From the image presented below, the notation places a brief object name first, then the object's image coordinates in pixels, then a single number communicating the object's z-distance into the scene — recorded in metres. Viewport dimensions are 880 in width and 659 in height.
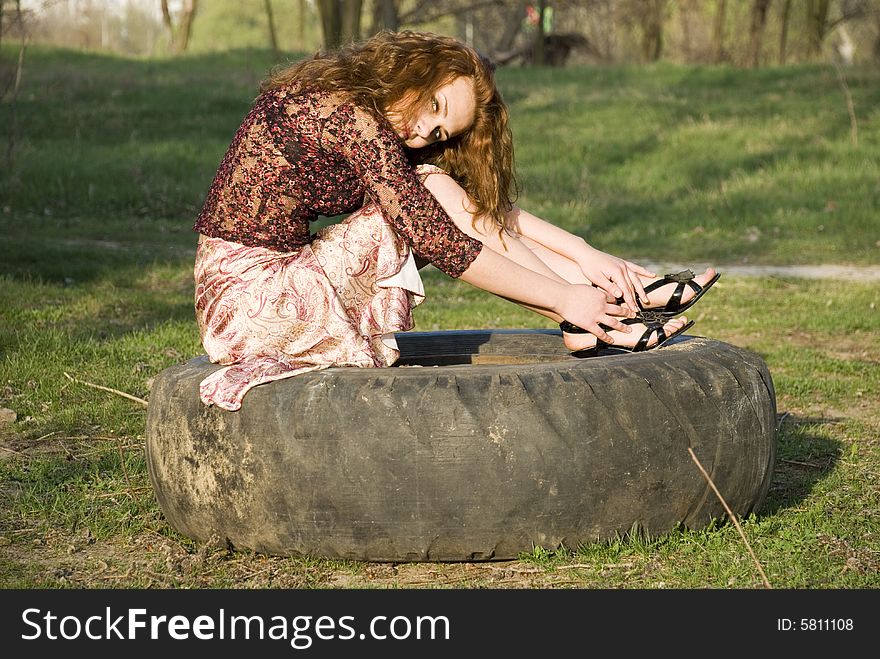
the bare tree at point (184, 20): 29.83
